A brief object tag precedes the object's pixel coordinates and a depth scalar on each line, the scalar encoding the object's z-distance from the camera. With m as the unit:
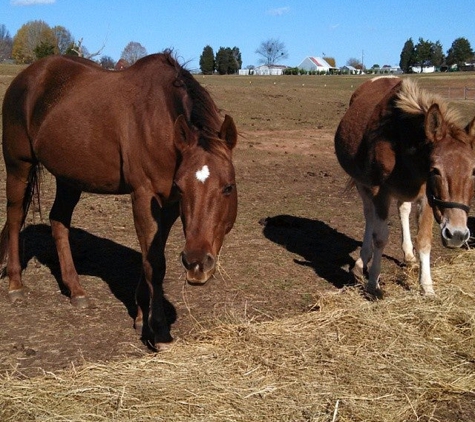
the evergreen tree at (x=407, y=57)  97.11
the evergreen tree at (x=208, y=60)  78.56
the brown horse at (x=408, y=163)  4.50
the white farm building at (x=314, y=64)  131.00
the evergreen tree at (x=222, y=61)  81.06
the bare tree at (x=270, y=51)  125.12
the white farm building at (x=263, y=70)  113.56
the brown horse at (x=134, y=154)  3.67
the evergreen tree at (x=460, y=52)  94.62
